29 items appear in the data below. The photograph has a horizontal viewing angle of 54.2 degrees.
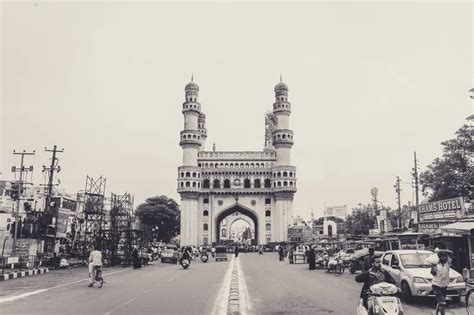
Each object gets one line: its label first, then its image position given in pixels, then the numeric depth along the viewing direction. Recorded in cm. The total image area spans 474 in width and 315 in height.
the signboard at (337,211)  8765
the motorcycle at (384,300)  706
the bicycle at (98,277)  1572
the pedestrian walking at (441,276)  910
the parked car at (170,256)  3643
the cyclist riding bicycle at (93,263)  1581
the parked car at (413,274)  1137
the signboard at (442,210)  2173
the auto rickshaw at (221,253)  4128
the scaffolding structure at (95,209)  3077
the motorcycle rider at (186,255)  2773
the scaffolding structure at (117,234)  3059
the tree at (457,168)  3016
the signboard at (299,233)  6213
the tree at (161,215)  8319
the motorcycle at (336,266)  2184
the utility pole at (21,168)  2466
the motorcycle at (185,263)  2739
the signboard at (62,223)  3281
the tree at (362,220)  7069
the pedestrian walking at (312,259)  2643
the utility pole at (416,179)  3572
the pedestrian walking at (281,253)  3906
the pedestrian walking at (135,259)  2730
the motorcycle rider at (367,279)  777
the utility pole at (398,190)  4638
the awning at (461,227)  1622
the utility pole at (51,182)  2800
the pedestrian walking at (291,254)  3381
